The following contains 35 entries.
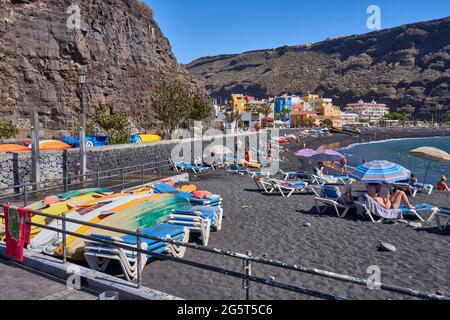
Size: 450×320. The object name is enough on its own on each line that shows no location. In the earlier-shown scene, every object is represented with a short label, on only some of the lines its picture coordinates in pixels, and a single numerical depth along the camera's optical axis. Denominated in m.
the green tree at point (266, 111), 90.25
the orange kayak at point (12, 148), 13.67
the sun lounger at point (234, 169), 20.17
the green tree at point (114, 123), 22.65
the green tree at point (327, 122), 116.50
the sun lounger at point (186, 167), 19.54
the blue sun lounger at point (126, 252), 5.55
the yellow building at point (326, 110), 126.91
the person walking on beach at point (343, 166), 23.28
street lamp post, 13.62
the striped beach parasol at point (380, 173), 9.85
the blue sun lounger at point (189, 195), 9.62
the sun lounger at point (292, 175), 17.38
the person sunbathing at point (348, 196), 10.37
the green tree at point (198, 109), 38.06
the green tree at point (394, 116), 146.12
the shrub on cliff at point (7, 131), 23.92
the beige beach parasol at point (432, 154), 13.63
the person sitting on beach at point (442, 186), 16.23
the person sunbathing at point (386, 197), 9.66
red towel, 5.64
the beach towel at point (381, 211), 9.45
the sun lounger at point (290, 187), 13.35
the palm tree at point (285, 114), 116.50
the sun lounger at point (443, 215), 8.57
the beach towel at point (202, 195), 10.26
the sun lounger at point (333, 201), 10.20
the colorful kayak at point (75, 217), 6.60
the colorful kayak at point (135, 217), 6.46
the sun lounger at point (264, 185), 13.79
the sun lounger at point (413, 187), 13.84
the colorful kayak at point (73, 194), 8.49
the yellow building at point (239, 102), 118.81
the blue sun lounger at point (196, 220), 7.59
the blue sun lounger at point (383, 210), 9.45
